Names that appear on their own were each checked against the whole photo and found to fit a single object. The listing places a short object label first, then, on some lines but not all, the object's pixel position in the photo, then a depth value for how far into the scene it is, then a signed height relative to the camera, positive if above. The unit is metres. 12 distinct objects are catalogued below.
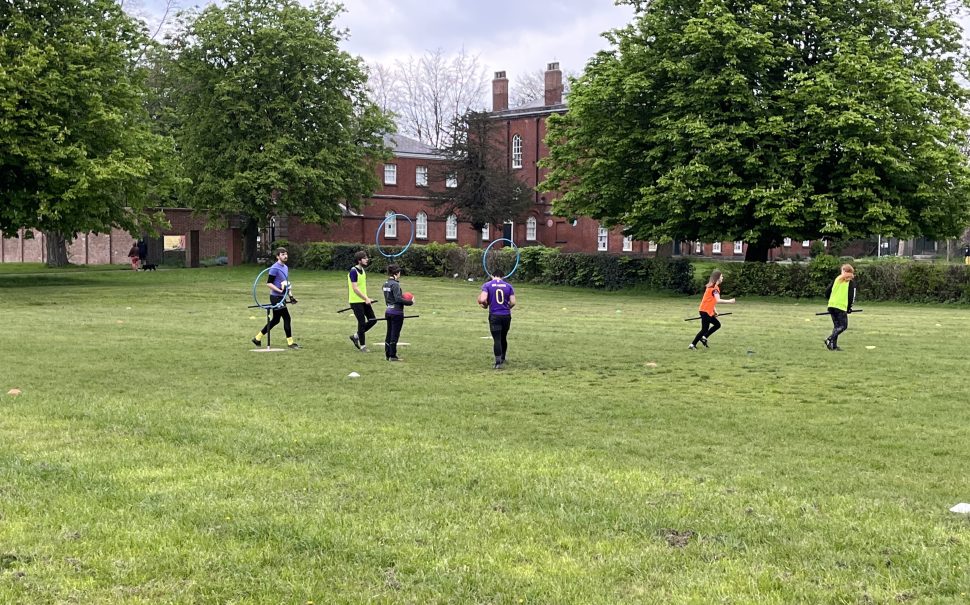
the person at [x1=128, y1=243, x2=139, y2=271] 54.47 -0.50
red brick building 67.56 +2.27
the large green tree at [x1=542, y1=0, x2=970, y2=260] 34.44 +4.90
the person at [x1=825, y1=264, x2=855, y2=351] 18.30 -0.84
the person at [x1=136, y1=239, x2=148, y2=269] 55.31 -0.20
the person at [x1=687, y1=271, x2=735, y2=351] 18.56 -0.99
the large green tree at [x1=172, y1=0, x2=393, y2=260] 50.12 +7.26
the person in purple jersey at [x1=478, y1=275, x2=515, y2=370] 15.42 -0.94
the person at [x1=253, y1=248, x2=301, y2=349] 17.48 -0.73
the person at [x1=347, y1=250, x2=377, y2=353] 17.72 -0.89
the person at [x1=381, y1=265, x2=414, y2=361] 16.19 -1.04
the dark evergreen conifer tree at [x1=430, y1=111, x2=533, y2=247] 63.53 +4.86
